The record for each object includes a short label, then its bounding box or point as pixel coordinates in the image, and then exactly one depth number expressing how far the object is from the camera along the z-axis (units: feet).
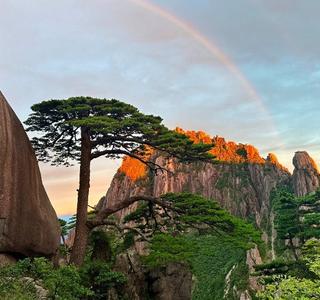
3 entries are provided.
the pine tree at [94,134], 46.97
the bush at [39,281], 29.11
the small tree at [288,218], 98.22
